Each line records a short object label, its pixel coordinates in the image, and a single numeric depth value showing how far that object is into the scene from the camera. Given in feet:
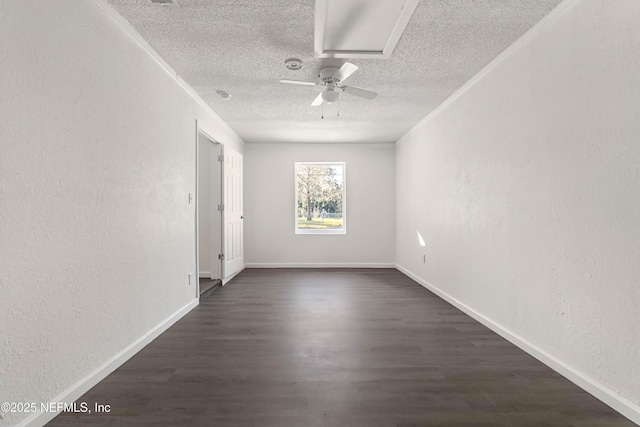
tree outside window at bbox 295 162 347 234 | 21.71
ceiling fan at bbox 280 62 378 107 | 9.41
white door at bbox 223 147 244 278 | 16.44
